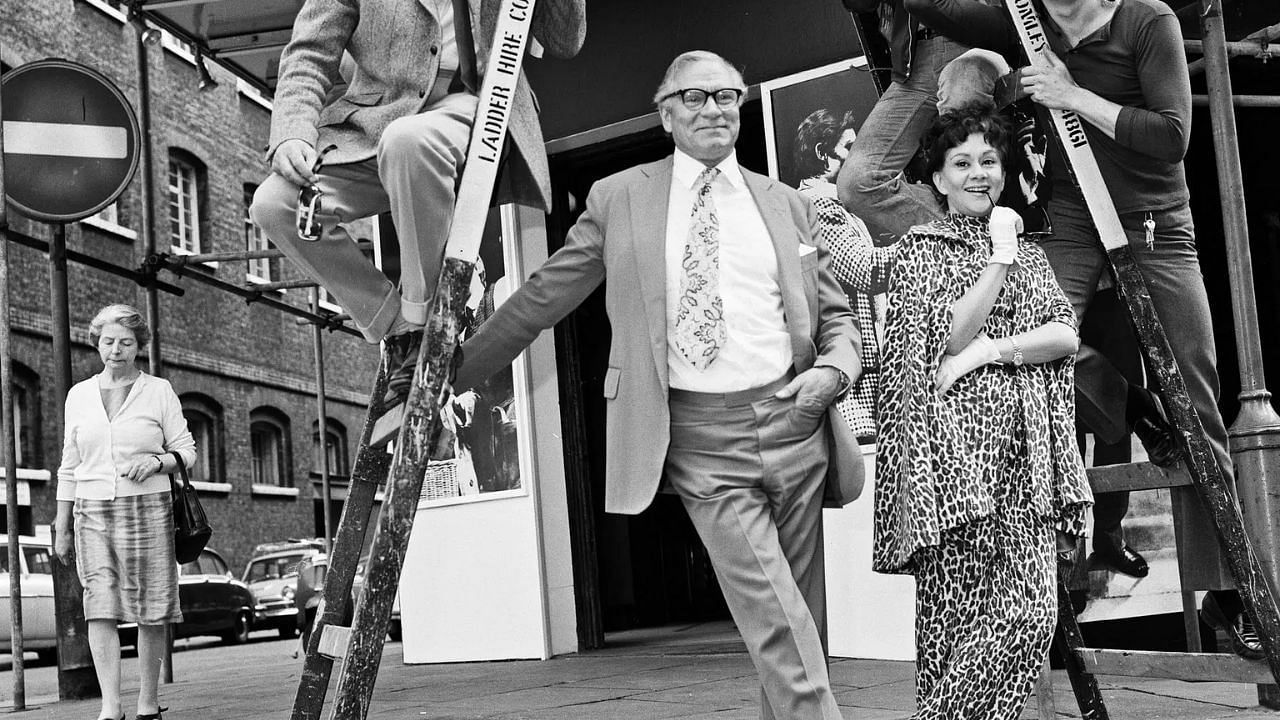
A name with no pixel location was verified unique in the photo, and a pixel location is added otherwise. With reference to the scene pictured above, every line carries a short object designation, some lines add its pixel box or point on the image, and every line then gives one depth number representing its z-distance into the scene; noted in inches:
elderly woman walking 247.6
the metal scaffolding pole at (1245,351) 186.5
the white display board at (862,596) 276.1
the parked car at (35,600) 629.6
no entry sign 319.3
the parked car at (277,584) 876.6
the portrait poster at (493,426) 347.3
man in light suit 134.5
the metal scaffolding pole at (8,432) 309.6
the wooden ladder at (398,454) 112.7
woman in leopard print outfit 143.4
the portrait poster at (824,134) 280.1
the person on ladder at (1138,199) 152.3
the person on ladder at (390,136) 126.9
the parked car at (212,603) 768.3
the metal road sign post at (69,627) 335.6
